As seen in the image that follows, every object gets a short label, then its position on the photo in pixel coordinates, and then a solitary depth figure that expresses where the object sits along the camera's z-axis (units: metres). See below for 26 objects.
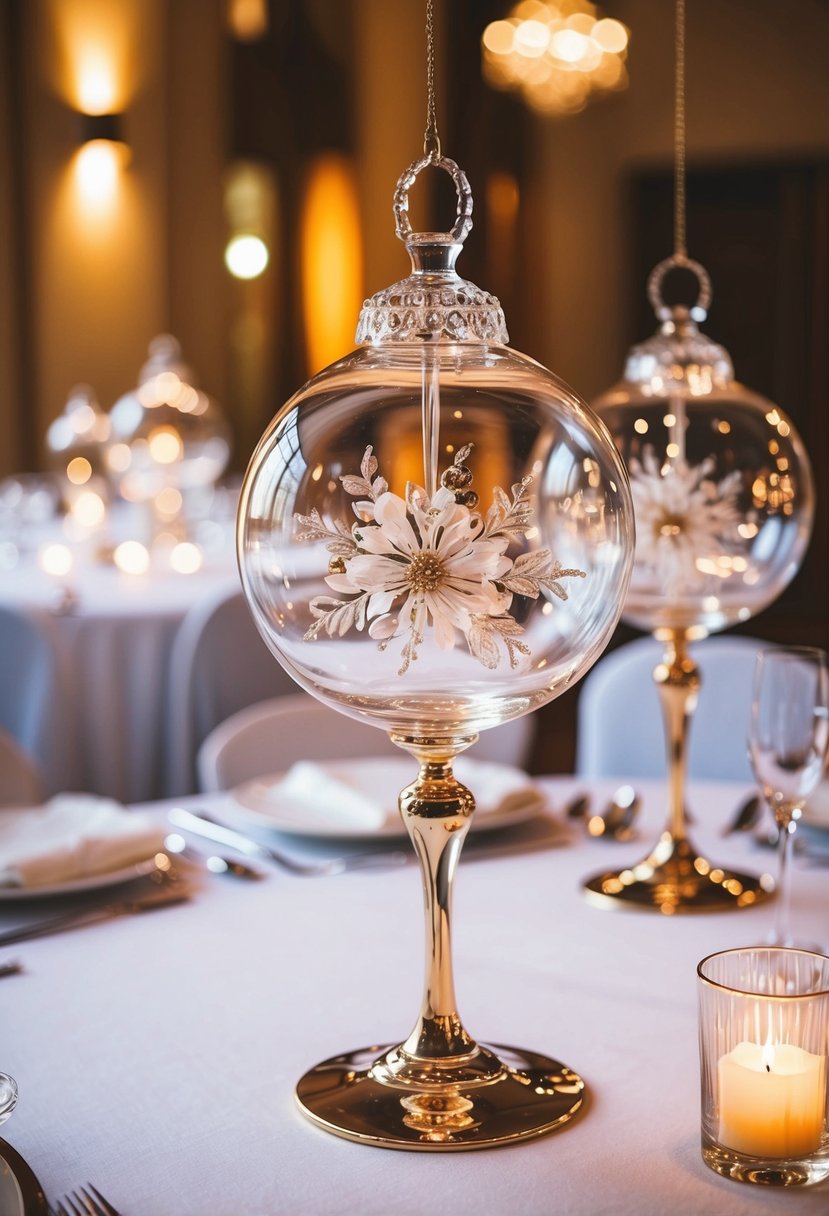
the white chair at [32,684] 2.87
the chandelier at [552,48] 7.16
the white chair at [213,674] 2.92
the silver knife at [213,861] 1.42
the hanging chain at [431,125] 0.93
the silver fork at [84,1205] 0.80
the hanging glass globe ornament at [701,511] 1.35
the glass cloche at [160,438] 4.11
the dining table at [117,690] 3.07
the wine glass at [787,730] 1.23
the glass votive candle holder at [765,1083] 0.83
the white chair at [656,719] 2.30
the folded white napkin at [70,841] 1.34
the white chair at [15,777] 1.98
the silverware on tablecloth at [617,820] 1.54
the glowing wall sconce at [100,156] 6.82
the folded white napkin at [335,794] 1.52
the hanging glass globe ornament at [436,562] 0.86
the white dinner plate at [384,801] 1.51
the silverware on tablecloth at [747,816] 1.57
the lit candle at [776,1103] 0.83
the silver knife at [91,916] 1.26
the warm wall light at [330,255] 7.11
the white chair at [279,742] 2.01
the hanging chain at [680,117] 1.47
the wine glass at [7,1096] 0.90
